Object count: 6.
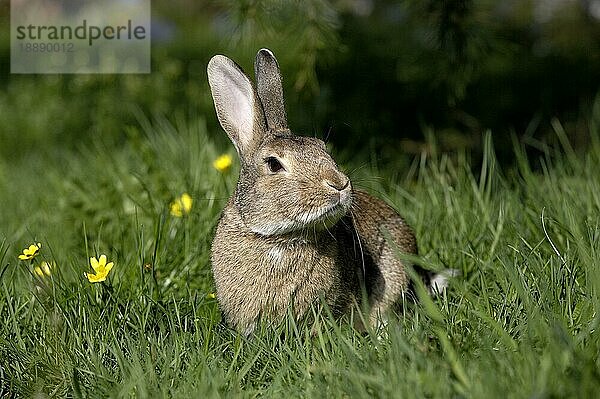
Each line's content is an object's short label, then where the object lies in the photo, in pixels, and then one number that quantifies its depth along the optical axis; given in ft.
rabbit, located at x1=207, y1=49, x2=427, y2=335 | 20.74
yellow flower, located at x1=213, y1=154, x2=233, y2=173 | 28.60
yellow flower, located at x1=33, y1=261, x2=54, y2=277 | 22.13
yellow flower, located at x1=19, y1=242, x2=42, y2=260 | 21.45
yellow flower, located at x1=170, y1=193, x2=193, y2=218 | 26.84
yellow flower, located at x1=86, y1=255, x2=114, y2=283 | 20.95
